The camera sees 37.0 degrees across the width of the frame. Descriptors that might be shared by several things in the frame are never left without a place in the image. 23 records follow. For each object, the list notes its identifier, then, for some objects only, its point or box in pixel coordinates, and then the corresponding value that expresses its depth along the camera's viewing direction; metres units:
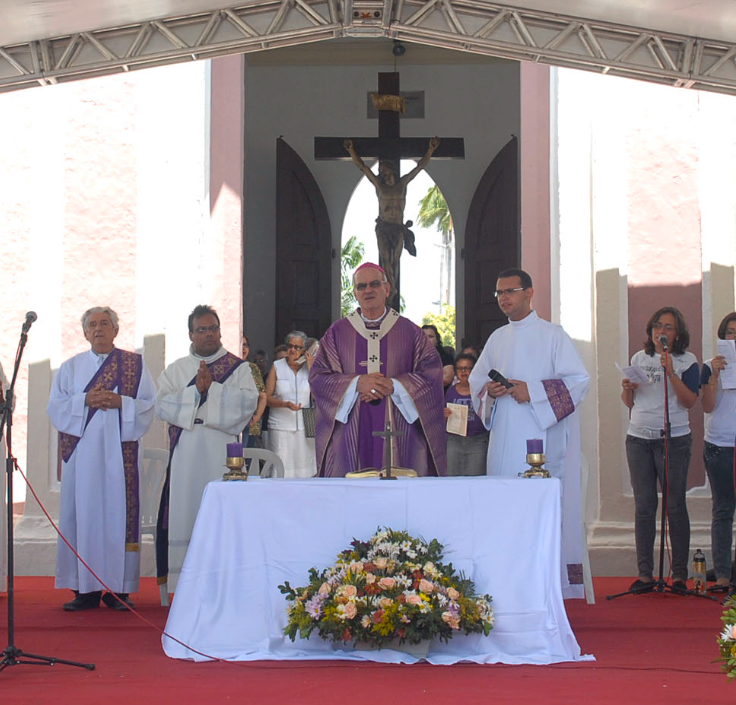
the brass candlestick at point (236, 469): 5.12
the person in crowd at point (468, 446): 8.13
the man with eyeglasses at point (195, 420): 7.01
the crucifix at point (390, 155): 12.88
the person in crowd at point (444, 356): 9.05
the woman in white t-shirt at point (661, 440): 7.33
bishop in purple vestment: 5.86
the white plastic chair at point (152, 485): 7.29
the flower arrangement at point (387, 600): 4.59
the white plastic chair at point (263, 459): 7.32
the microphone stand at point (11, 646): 4.61
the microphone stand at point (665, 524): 7.09
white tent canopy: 6.65
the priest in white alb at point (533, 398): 6.28
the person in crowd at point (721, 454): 7.24
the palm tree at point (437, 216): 38.59
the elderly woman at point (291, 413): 9.27
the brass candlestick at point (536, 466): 5.08
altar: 4.83
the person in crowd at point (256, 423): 8.43
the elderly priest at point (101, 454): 7.03
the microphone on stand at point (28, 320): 4.59
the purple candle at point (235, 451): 5.20
